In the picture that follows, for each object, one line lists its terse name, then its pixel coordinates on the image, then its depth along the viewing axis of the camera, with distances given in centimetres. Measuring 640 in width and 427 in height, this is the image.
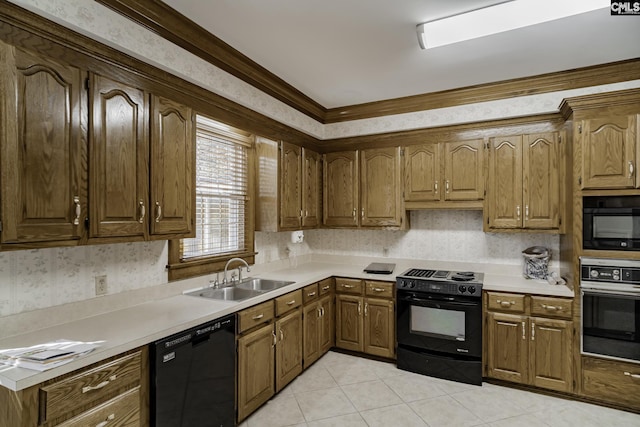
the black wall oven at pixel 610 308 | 267
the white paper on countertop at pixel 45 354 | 142
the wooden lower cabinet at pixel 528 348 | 290
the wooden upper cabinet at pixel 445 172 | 350
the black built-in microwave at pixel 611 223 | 269
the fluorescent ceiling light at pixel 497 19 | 206
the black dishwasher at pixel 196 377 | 186
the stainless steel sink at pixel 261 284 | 318
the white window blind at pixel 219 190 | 296
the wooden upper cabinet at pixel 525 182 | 319
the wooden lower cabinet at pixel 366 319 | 358
